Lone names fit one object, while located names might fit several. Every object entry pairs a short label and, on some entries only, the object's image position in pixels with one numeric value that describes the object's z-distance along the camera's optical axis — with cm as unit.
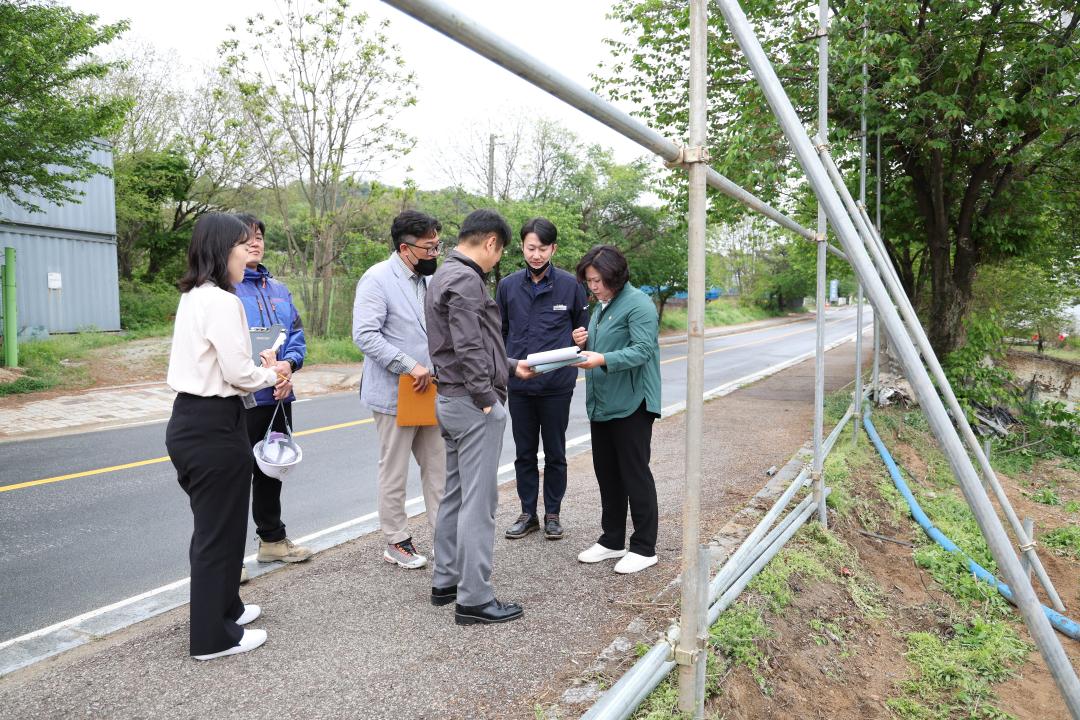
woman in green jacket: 391
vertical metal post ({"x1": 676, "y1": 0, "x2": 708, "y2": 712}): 219
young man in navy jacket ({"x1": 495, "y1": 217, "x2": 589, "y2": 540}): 446
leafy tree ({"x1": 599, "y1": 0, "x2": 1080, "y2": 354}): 849
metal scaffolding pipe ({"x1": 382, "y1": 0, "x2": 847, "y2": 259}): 132
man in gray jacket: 386
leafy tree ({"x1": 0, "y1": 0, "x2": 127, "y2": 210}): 946
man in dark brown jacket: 329
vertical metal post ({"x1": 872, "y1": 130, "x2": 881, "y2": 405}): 803
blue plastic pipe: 423
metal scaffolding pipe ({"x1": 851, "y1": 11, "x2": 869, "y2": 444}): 719
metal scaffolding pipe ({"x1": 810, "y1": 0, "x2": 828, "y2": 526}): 486
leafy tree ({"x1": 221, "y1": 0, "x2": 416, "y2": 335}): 1580
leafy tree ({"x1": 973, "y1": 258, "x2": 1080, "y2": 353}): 1667
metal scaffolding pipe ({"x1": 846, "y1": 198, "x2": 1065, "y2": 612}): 249
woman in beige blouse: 293
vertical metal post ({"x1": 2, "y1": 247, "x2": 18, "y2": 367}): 1198
